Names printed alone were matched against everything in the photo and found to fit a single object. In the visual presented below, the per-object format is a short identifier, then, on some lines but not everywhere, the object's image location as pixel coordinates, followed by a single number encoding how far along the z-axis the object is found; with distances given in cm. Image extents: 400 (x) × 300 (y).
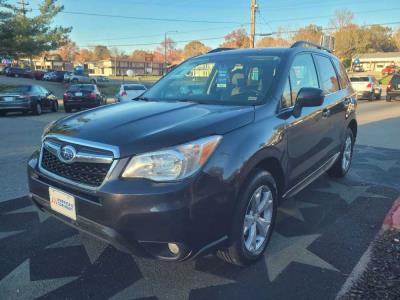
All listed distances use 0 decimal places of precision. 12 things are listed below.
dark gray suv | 246
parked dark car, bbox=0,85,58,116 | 1537
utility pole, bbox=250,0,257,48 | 2950
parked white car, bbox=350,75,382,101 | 2375
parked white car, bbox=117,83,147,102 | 1788
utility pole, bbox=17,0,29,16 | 4942
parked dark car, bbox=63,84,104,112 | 1808
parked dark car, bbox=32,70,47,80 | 5488
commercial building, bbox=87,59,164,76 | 11212
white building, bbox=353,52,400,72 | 8906
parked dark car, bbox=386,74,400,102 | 2250
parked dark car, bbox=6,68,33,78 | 5426
